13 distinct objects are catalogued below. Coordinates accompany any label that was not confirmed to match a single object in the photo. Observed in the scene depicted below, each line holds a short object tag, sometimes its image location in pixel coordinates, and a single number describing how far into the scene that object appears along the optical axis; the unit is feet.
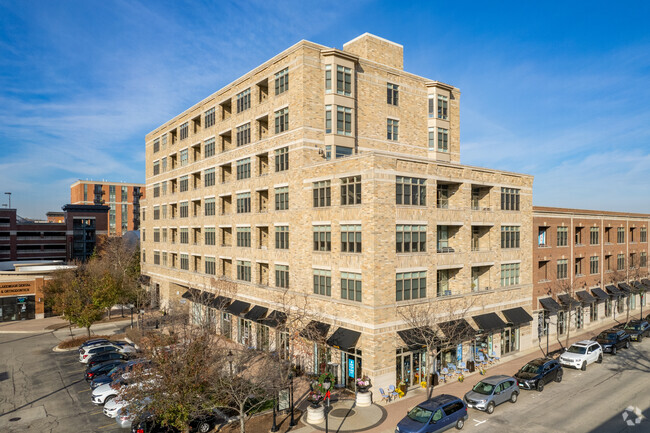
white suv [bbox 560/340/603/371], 105.70
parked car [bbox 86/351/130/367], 109.91
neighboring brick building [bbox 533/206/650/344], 135.44
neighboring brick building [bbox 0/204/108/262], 277.64
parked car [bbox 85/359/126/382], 101.50
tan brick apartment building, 91.81
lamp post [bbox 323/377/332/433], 71.97
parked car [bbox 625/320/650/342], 134.41
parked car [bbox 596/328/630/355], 120.26
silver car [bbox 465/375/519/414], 79.97
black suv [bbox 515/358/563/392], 90.52
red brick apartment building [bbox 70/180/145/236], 415.44
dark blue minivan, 68.03
